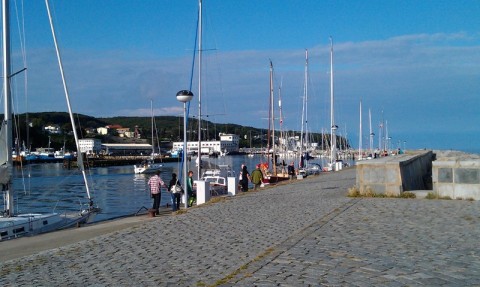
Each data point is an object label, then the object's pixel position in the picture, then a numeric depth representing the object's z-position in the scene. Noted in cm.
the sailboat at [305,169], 4416
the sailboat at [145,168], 8556
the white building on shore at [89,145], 16244
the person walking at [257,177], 2766
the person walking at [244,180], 2648
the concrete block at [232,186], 2544
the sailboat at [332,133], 4710
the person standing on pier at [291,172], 4003
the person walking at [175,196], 2162
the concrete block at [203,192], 2079
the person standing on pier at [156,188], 1916
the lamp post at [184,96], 1791
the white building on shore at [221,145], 15570
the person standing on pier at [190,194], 2168
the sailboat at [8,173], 1814
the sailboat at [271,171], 3716
